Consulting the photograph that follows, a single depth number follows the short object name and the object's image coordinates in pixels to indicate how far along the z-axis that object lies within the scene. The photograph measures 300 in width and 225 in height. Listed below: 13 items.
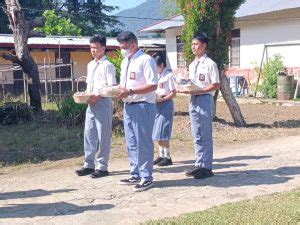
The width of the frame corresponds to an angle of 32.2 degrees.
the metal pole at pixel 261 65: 21.59
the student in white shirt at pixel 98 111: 6.90
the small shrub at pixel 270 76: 20.47
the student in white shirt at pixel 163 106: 7.77
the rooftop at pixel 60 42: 23.95
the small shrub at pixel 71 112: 12.11
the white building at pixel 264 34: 20.03
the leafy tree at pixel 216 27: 11.66
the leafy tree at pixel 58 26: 36.72
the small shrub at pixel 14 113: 12.88
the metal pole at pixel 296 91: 19.61
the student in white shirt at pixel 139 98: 6.24
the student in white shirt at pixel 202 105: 6.82
